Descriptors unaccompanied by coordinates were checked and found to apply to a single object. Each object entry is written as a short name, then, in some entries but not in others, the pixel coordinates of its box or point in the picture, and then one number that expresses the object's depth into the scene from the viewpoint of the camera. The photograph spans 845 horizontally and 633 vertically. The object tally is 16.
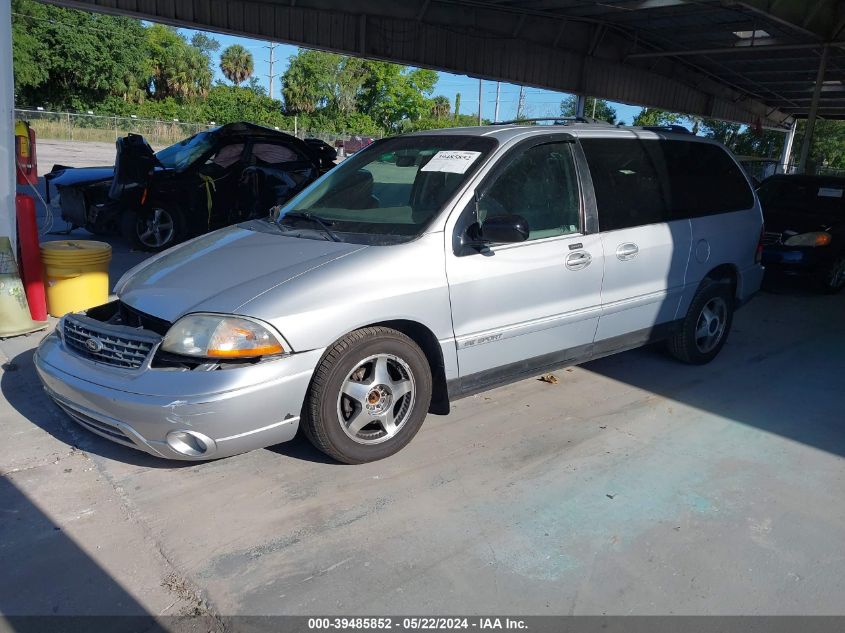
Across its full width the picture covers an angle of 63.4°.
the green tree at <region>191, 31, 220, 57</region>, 67.31
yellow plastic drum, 6.03
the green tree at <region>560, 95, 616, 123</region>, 47.42
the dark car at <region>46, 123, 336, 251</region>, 9.05
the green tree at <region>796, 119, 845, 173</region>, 42.81
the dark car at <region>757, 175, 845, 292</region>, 8.59
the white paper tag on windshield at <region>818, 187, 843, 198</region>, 9.34
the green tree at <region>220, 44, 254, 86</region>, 68.94
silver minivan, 3.25
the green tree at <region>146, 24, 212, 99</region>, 55.59
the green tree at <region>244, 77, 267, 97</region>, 67.65
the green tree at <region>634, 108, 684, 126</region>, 42.82
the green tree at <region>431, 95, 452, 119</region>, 63.56
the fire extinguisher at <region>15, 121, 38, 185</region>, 7.87
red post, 5.89
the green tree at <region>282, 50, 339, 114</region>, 57.05
